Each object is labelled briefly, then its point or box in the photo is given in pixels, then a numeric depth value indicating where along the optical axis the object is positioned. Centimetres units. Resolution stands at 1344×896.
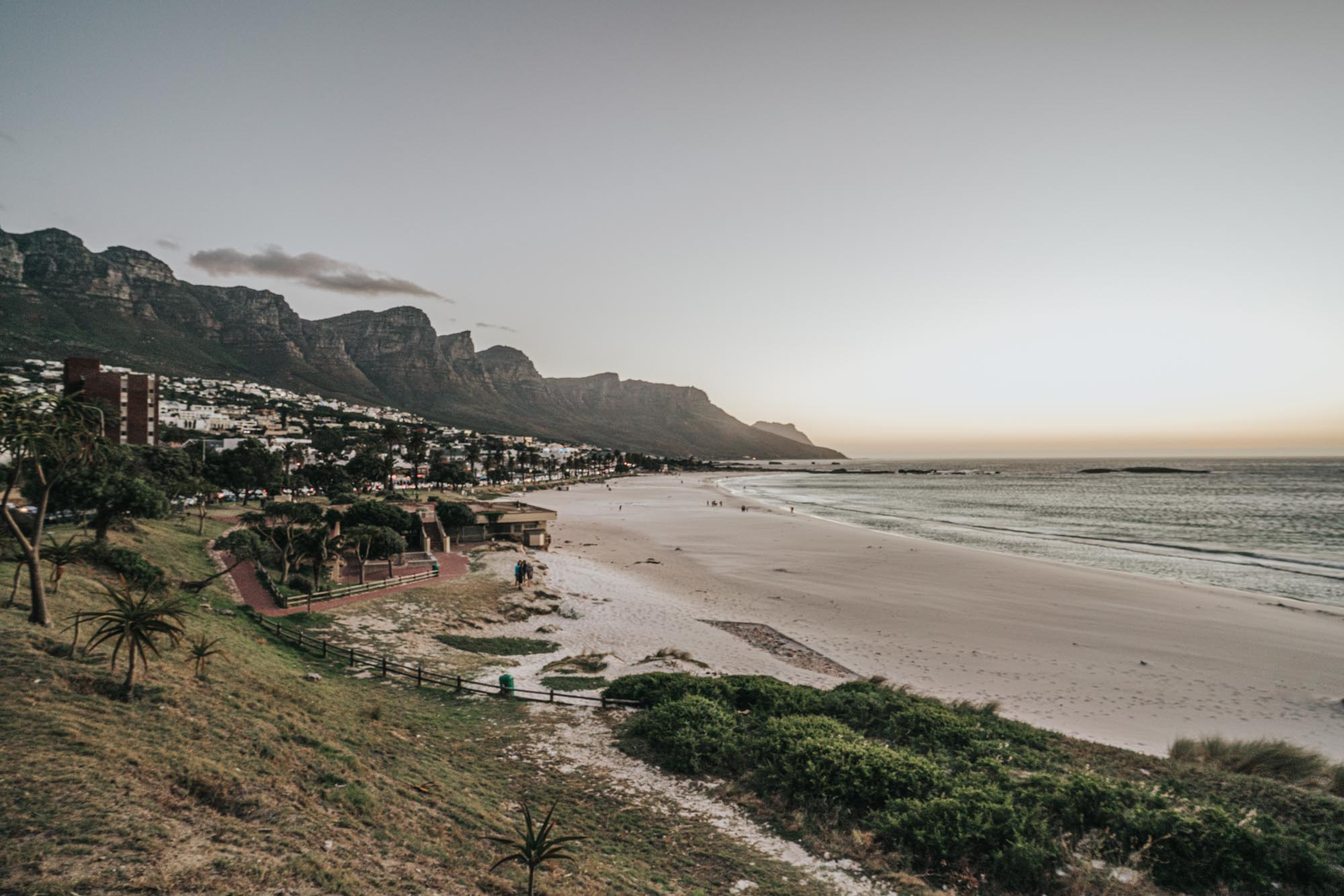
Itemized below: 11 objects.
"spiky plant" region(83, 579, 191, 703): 920
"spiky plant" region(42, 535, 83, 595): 1416
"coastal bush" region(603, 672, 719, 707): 1532
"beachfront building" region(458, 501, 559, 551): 4150
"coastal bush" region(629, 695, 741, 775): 1212
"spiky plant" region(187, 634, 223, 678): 1130
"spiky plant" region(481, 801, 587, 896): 611
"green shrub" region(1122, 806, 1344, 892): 826
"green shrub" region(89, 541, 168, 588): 1788
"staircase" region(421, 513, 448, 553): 3681
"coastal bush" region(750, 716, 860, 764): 1202
